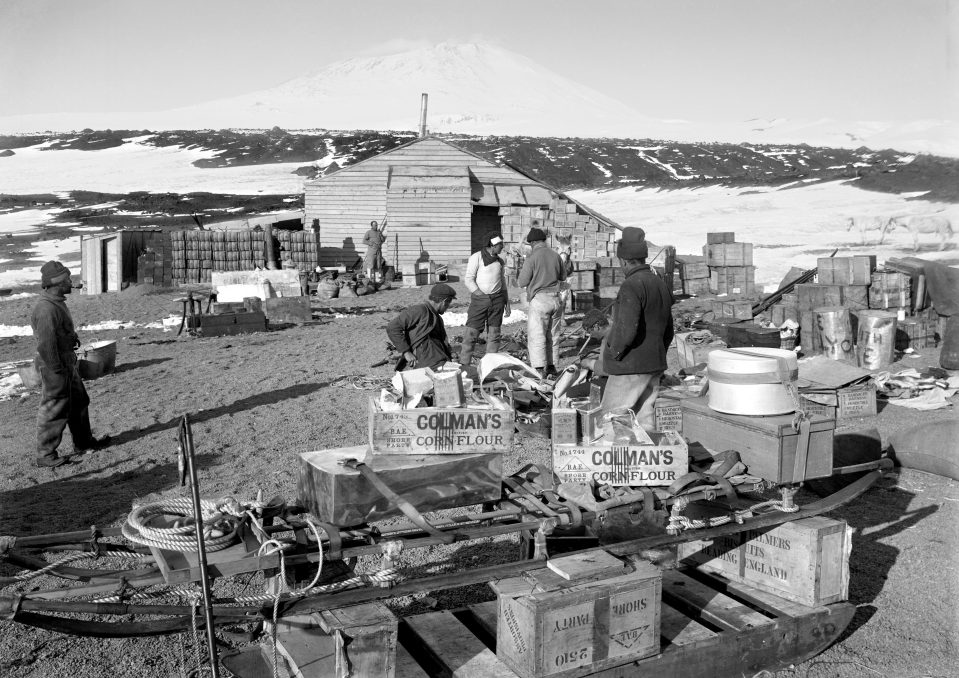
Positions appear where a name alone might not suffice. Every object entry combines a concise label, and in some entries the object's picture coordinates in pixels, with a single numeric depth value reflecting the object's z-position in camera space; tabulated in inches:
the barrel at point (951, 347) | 481.7
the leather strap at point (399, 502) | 176.4
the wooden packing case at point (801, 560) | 198.2
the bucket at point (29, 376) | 483.5
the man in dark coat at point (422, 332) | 348.8
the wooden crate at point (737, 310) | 616.4
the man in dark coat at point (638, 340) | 255.1
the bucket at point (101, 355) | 510.6
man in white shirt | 456.8
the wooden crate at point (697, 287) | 812.0
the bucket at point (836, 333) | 496.1
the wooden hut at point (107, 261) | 959.0
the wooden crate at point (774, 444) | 211.8
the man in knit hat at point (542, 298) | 442.3
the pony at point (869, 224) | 1000.1
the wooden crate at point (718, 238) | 802.2
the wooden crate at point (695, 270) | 815.1
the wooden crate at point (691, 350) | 490.0
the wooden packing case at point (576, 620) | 161.2
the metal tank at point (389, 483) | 186.7
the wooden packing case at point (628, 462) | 207.0
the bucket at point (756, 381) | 220.4
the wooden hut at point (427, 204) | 1056.8
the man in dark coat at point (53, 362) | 342.6
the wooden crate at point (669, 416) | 255.9
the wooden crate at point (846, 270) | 558.9
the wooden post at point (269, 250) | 1011.9
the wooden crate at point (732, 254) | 778.2
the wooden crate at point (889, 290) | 561.9
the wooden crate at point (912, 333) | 545.0
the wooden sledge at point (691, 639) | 173.6
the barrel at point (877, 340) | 495.5
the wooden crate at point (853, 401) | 400.2
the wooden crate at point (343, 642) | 153.1
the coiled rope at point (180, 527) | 159.2
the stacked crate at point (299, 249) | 1024.9
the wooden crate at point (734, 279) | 782.5
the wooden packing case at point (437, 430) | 195.3
